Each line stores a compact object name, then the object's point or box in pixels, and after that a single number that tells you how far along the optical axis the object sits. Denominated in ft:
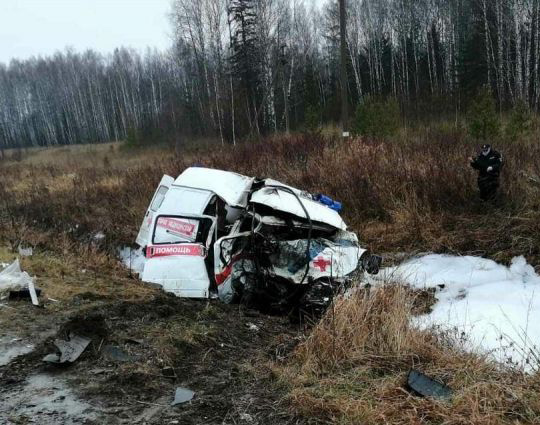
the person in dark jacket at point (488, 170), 28.66
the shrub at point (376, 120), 54.70
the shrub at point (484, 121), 46.16
